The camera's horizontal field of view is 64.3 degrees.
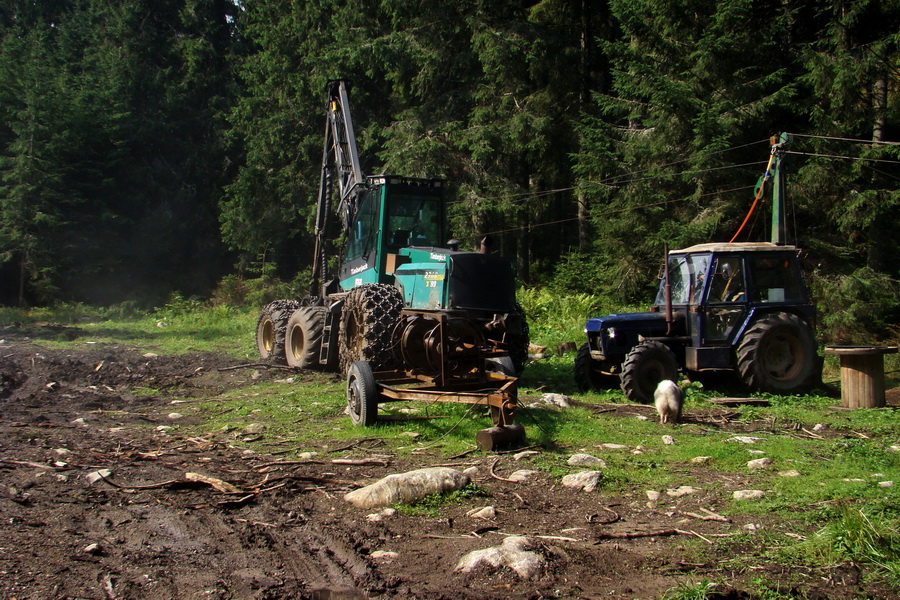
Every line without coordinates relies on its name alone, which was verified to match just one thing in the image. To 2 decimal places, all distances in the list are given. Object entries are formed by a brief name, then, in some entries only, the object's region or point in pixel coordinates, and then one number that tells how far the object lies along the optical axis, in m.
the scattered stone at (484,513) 5.26
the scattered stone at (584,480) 5.98
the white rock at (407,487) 5.51
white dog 8.59
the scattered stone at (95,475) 6.09
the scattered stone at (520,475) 6.27
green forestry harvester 8.40
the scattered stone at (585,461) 6.65
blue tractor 10.75
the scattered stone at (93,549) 4.42
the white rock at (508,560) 4.19
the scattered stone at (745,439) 7.73
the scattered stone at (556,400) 9.66
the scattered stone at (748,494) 5.63
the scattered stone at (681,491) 5.80
